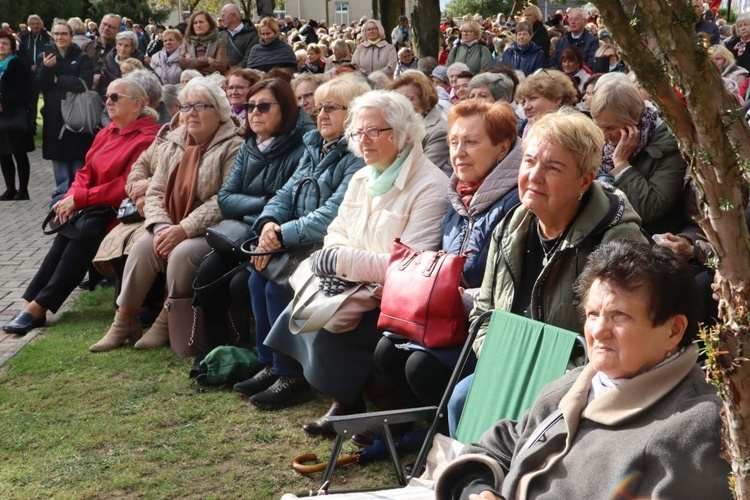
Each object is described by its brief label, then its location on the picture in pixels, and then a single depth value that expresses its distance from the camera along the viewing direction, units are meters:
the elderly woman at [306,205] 5.64
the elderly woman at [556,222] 3.65
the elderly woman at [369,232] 4.89
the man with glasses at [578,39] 13.98
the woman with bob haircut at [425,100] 6.14
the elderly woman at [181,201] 6.57
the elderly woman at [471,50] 13.40
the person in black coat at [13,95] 11.78
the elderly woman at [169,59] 12.71
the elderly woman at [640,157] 4.68
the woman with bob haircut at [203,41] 12.75
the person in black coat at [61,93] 11.26
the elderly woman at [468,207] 4.32
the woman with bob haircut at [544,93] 5.92
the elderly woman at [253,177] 6.22
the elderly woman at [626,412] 2.54
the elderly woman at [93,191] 7.19
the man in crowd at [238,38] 13.09
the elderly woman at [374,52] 14.88
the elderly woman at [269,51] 11.69
